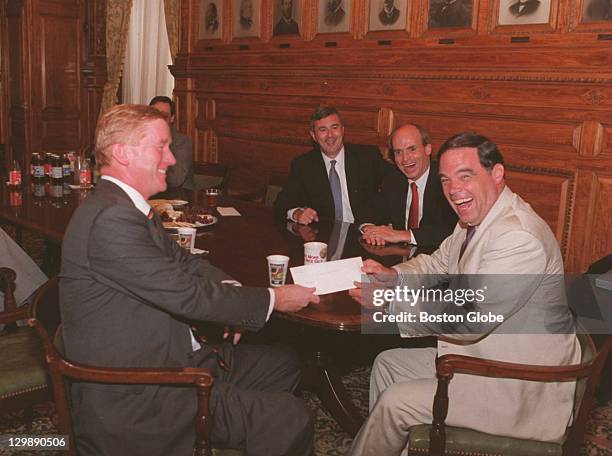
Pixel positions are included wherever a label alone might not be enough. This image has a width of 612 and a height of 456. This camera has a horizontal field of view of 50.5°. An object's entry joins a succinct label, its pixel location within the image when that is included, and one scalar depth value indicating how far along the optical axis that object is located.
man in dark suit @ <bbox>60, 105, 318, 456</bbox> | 1.86
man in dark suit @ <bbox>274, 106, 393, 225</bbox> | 4.24
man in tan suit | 2.04
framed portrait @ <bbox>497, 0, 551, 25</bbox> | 4.27
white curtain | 7.96
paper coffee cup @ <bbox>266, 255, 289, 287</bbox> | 2.38
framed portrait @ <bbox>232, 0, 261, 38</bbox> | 6.23
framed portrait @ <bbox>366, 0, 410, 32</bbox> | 5.04
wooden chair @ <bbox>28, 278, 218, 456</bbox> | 1.77
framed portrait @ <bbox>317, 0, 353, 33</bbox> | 5.44
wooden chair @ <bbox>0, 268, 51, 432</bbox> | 2.31
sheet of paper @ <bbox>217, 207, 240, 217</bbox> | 3.79
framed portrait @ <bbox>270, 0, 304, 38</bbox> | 5.84
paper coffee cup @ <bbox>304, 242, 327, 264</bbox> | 2.62
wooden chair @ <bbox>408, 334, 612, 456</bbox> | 1.88
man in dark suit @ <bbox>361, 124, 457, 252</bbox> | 3.79
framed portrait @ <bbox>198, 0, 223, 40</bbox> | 6.62
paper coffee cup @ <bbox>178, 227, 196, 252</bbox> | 2.84
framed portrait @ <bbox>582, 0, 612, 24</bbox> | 3.99
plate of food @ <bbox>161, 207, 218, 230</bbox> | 3.33
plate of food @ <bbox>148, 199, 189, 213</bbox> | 3.72
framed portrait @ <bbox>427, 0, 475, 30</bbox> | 4.64
